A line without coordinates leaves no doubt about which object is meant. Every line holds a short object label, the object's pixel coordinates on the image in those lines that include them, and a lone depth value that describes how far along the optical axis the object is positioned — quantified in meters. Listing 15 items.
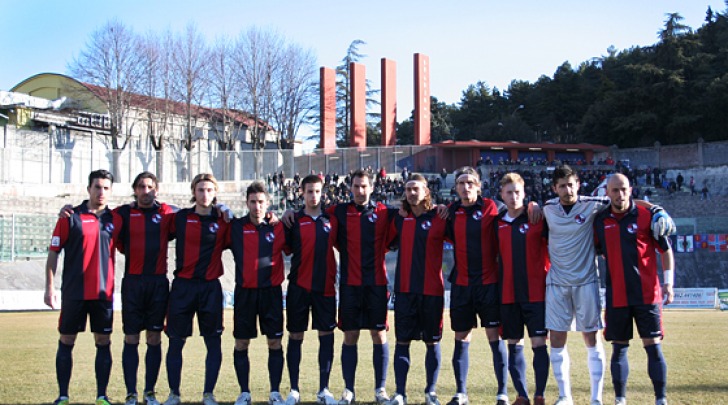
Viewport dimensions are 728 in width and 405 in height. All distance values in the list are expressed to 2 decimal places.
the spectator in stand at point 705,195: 38.19
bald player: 6.57
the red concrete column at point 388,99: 48.06
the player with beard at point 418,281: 7.13
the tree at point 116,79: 39.97
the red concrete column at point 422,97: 48.62
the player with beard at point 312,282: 7.29
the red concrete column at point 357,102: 47.09
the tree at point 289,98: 46.81
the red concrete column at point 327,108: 47.94
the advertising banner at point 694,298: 24.17
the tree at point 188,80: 42.41
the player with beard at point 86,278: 6.95
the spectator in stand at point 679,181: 40.96
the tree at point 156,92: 40.88
